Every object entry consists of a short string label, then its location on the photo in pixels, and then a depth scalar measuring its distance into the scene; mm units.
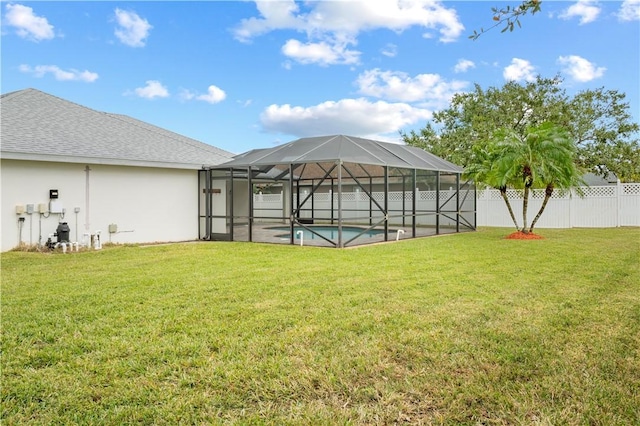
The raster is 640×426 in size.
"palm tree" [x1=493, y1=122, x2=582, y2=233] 11539
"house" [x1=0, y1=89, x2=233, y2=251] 9406
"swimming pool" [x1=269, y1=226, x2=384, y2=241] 14002
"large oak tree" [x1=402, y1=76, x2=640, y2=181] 21250
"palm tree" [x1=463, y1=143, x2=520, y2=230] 12391
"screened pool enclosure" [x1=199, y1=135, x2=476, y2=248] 11375
